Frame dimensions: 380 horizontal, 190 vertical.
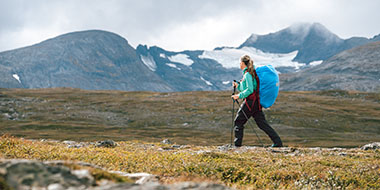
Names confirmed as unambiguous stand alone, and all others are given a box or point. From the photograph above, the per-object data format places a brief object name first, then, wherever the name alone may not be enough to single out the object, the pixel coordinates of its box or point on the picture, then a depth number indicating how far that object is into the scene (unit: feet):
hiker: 49.94
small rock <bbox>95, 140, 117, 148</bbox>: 52.26
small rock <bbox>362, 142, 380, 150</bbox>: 56.49
